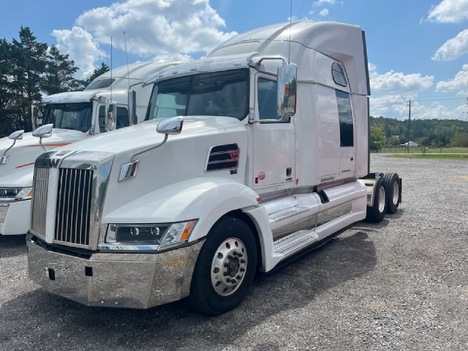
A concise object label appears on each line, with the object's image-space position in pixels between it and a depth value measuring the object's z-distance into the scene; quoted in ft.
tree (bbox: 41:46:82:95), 120.78
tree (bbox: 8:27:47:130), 104.53
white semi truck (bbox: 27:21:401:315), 11.39
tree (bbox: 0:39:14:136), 100.22
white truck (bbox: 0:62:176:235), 21.75
